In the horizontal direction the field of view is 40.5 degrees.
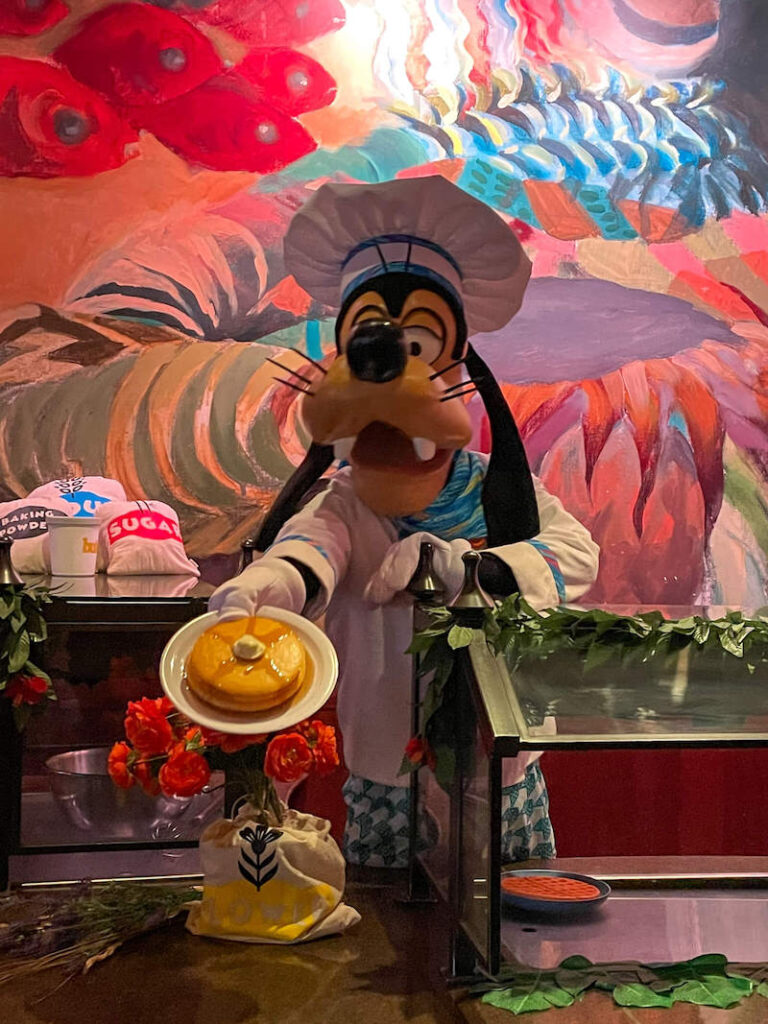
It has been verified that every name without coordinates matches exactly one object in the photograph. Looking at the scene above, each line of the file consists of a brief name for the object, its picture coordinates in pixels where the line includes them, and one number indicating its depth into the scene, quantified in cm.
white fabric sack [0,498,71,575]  213
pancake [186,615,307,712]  113
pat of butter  115
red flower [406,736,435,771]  119
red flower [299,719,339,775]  122
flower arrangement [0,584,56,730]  132
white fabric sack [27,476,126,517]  232
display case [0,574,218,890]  135
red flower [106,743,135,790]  120
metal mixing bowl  138
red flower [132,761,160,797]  122
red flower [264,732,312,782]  120
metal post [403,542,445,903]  131
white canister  165
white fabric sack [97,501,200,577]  208
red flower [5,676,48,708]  133
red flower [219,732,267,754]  116
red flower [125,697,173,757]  120
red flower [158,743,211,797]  118
